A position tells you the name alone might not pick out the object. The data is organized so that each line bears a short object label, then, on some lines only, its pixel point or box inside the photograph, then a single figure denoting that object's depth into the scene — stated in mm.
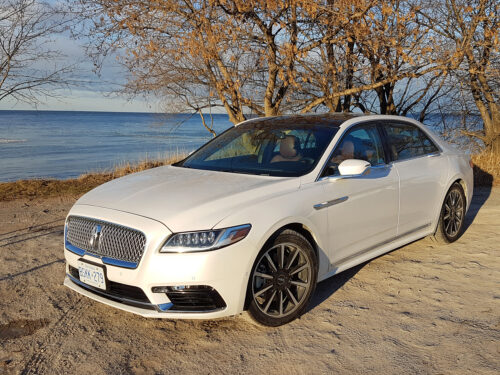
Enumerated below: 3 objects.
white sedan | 3338
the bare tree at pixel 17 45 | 8461
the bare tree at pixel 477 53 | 9500
